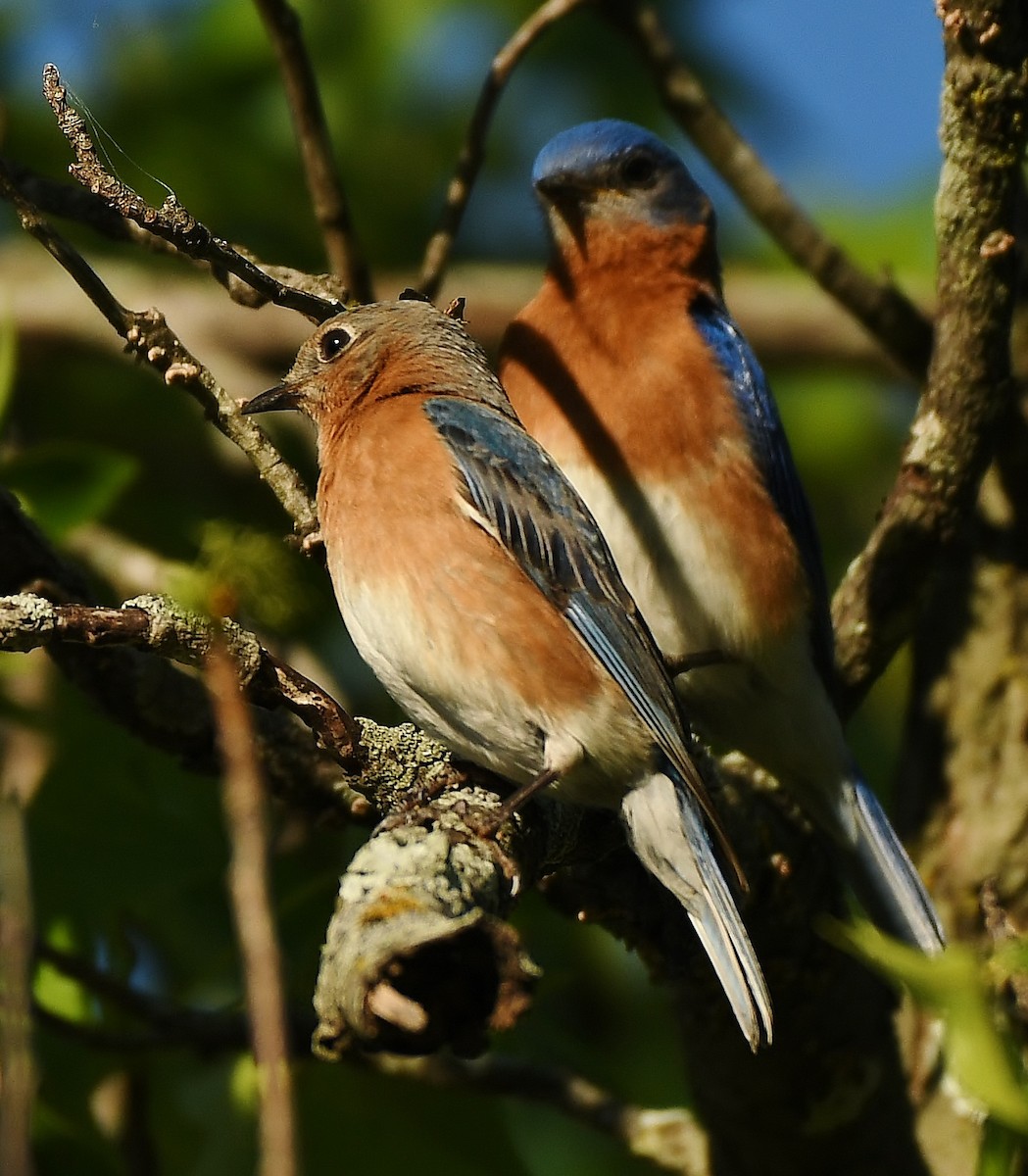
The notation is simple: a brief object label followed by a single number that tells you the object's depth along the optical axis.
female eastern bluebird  8.38
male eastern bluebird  10.77
